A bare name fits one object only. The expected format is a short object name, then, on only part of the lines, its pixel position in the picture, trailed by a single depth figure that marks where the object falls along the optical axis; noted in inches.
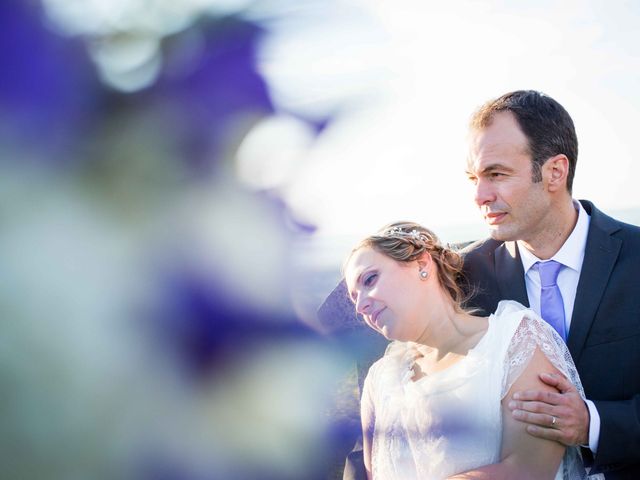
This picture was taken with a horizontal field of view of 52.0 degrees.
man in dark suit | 108.9
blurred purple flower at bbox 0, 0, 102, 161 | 26.1
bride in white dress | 94.3
